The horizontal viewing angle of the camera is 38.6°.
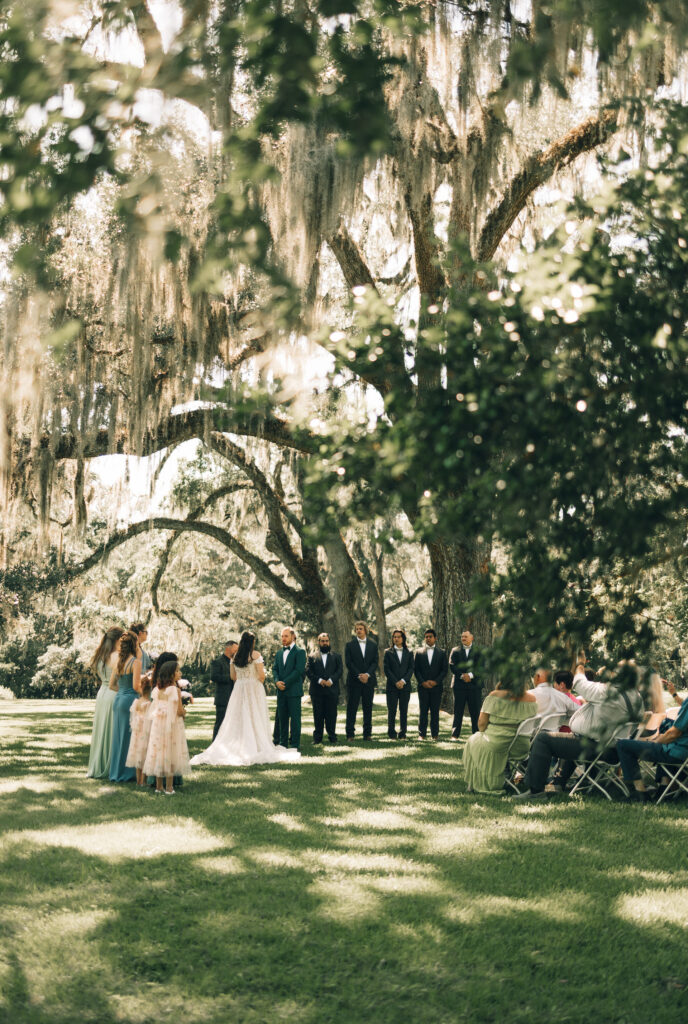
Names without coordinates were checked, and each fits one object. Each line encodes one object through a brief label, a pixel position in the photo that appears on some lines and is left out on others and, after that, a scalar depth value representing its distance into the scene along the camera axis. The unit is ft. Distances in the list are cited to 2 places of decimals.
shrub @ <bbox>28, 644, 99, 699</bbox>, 123.75
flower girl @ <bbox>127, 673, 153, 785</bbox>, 31.51
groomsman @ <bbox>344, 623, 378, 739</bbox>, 44.96
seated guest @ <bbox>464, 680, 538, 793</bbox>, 30.07
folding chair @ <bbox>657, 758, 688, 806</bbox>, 27.66
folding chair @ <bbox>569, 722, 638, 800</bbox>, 28.91
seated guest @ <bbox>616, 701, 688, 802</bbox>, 26.73
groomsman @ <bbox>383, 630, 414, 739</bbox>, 45.27
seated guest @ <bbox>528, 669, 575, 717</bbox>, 31.40
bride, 37.73
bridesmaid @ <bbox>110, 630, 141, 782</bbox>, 33.14
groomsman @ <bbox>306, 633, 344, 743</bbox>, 43.52
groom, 40.42
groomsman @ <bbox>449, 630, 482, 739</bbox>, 42.83
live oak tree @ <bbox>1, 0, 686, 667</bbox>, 9.00
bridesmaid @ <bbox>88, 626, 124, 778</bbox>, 34.09
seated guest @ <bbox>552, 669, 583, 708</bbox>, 32.30
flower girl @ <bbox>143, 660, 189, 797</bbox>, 30.14
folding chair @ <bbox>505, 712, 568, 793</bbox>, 29.99
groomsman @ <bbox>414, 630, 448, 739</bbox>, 43.96
